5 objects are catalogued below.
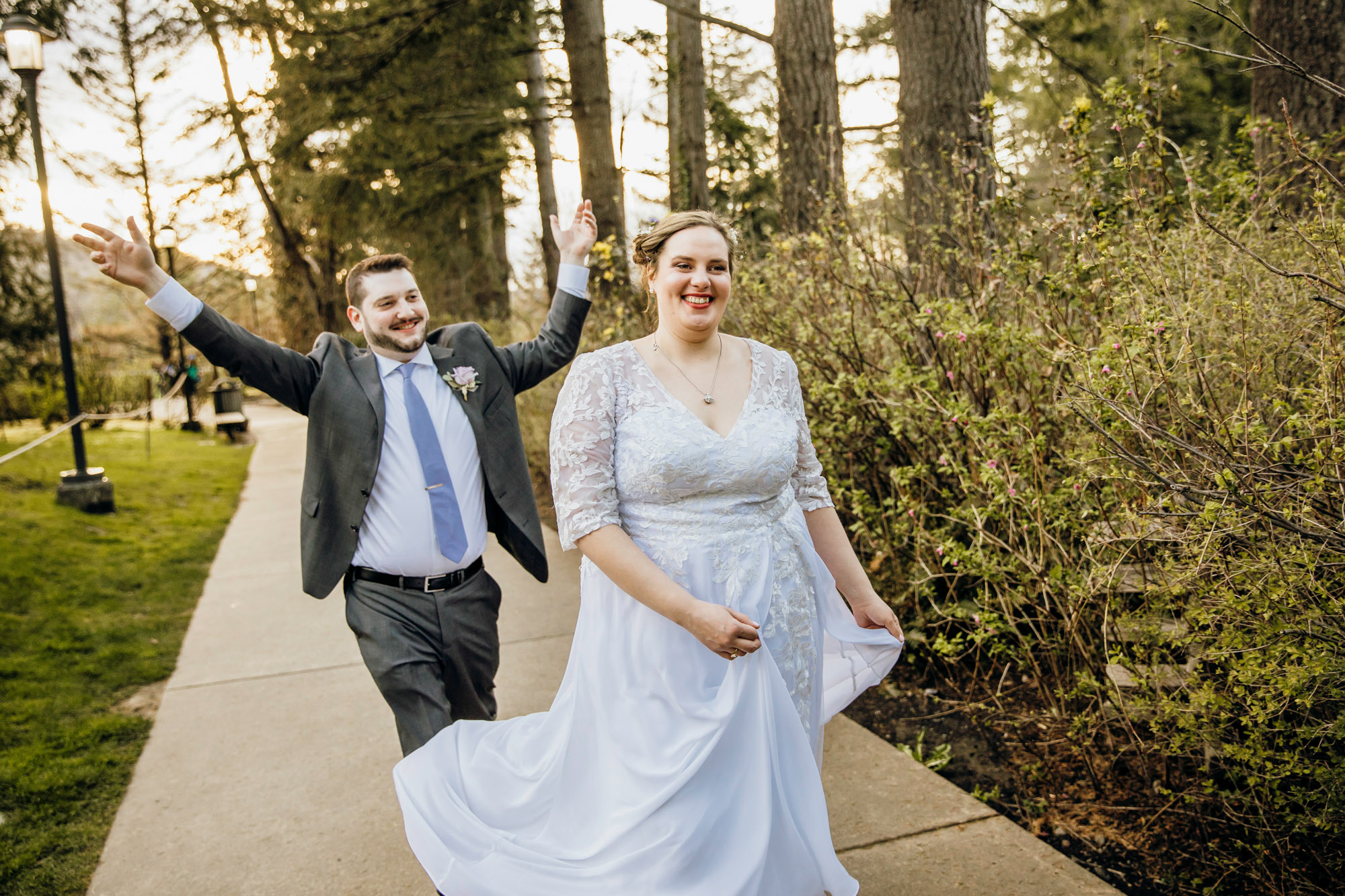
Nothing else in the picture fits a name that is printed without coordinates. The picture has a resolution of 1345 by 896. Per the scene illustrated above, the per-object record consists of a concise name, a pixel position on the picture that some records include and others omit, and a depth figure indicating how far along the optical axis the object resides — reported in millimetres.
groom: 3094
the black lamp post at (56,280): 8984
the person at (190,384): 19922
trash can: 17844
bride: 2256
